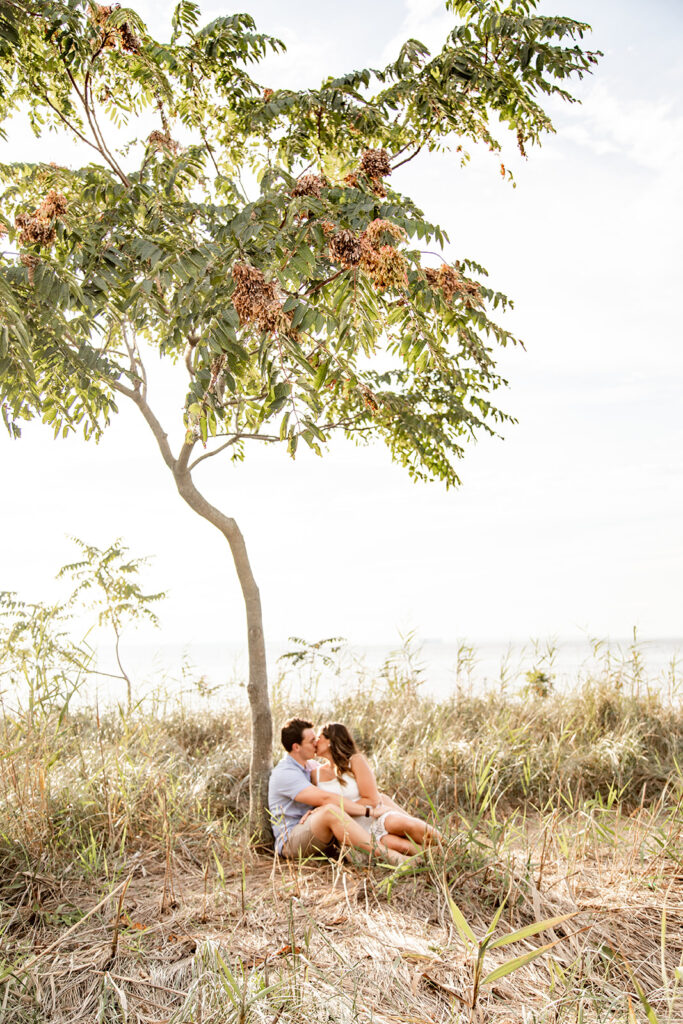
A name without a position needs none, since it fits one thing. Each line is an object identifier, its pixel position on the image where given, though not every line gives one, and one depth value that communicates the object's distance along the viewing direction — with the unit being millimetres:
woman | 3951
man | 3908
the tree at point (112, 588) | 7816
